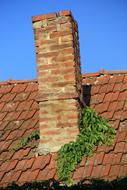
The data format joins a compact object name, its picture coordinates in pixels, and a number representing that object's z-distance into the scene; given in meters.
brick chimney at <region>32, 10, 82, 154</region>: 13.21
